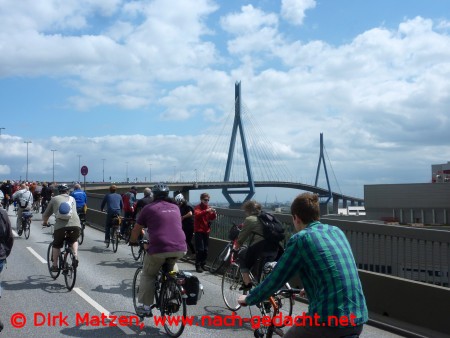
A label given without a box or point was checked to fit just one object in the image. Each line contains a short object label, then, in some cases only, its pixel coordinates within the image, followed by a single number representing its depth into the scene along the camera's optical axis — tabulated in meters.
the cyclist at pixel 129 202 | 17.14
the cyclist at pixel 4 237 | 6.09
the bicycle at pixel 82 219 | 16.47
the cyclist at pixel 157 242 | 6.64
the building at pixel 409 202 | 74.69
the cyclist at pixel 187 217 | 12.23
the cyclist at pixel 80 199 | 15.31
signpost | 33.34
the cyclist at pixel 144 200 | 12.73
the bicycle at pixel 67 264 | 9.38
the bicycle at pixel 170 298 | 6.43
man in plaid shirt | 3.25
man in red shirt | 12.20
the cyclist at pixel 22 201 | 17.70
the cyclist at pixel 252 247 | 7.14
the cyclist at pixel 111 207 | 15.52
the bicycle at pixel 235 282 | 7.12
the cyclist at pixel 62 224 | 9.67
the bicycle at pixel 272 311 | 4.48
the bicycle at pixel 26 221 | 17.56
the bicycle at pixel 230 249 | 9.12
